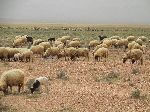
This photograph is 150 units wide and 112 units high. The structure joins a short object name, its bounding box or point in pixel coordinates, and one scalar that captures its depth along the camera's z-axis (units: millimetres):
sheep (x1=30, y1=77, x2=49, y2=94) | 16938
